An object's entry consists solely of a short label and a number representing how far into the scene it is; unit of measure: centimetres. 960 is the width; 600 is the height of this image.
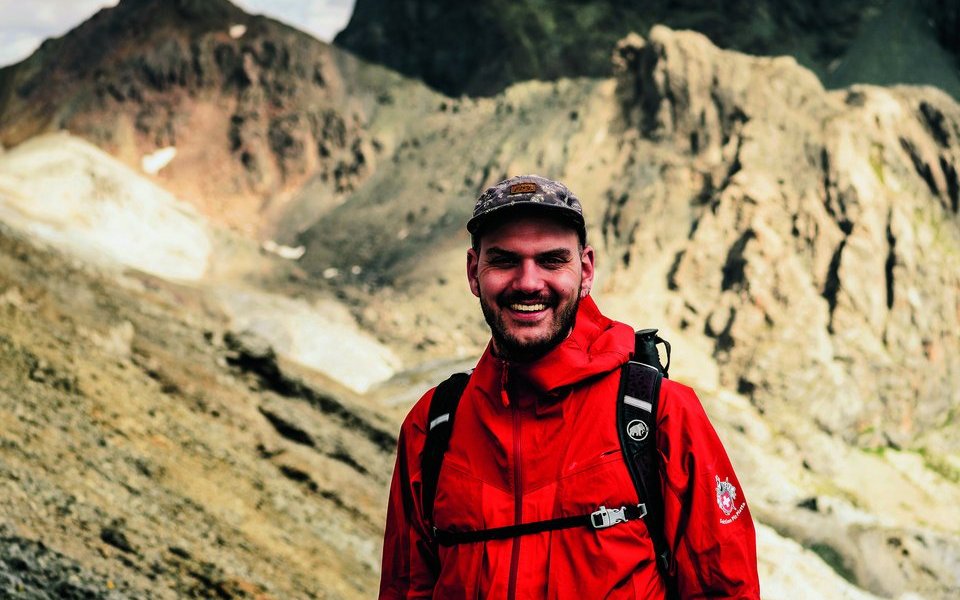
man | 335
